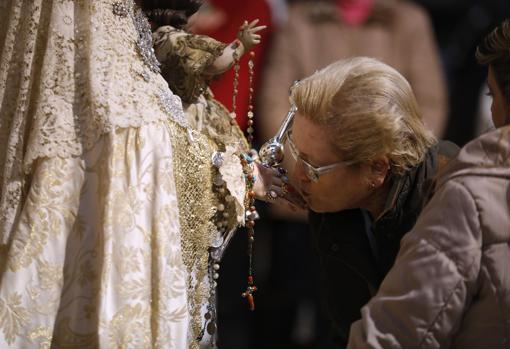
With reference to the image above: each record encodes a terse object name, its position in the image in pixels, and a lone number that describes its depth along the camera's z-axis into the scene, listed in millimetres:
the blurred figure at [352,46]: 8422
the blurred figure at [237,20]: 7672
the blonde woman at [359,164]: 4539
